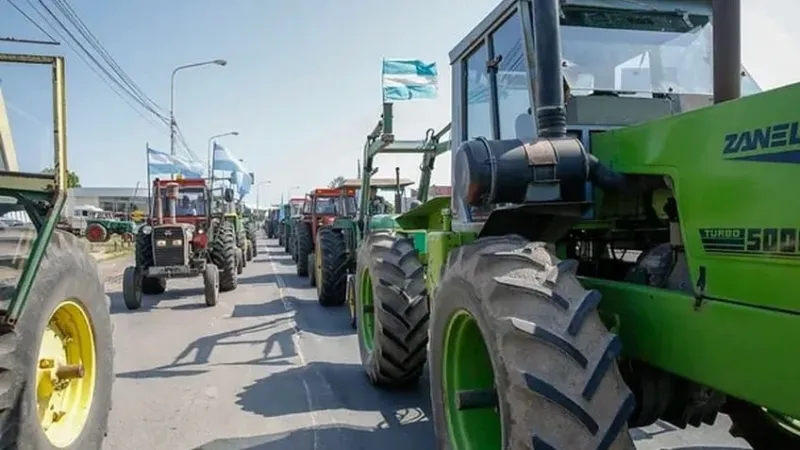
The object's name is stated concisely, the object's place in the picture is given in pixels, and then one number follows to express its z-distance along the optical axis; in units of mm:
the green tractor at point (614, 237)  2117
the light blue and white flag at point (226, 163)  22531
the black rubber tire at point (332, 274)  10945
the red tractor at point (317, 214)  16438
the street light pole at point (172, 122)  25750
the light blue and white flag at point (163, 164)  23859
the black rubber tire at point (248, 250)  21216
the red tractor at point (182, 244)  11438
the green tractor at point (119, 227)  20122
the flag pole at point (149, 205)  13594
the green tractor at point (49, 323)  3012
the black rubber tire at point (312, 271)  14539
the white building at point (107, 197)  65394
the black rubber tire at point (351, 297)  8375
